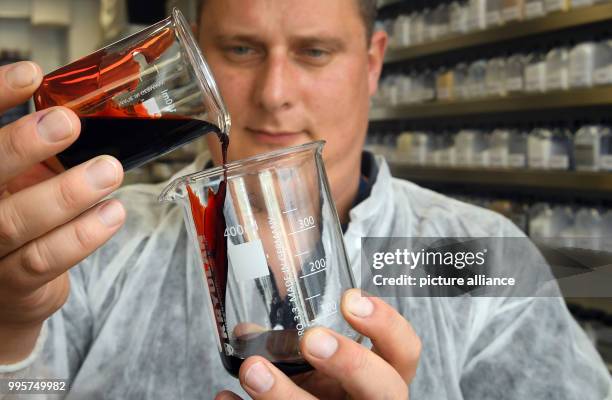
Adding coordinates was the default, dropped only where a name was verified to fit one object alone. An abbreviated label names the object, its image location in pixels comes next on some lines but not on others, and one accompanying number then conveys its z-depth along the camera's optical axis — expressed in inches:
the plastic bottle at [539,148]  103.7
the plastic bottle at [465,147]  122.3
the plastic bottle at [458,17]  120.7
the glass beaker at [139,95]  30.7
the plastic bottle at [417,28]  133.5
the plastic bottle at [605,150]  92.3
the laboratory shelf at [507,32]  93.4
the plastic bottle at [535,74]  104.9
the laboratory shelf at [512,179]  94.6
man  52.2
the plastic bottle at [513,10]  106.7
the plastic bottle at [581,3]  93.3
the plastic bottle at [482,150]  118.0
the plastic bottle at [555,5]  97.4
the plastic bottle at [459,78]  123.6
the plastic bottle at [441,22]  127.3
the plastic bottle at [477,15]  115.3
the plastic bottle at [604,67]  91.7
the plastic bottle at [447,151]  126.4
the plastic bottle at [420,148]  134.7
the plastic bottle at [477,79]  117.8
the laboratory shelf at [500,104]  94.3
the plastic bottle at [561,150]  99.7
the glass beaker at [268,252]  30.0
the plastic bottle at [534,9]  102.3
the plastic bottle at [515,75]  109.9
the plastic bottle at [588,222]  99.2
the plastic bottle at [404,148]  138.8
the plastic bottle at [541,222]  106.8
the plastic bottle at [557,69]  100.9
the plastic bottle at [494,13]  111.7
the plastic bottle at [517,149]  109.3
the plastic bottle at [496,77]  113.5
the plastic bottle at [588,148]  95.3
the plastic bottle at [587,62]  96.5
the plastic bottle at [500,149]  113.7
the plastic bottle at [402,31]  138.5
